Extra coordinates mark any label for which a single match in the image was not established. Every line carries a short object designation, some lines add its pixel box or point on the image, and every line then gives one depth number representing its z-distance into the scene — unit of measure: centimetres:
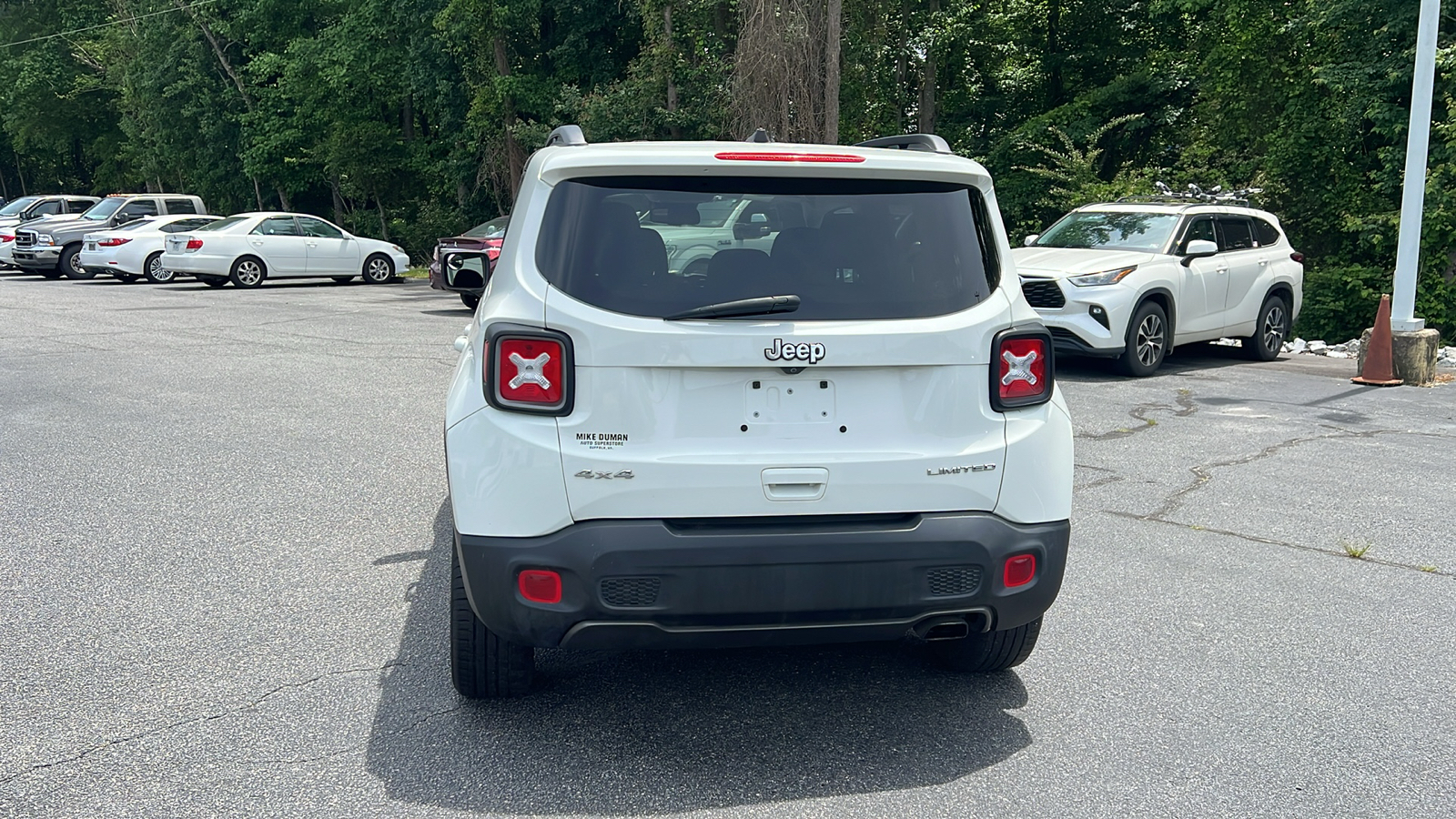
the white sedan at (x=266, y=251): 2478
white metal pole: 1216
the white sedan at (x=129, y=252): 2564
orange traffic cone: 1221
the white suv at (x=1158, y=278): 1197
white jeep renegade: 348
